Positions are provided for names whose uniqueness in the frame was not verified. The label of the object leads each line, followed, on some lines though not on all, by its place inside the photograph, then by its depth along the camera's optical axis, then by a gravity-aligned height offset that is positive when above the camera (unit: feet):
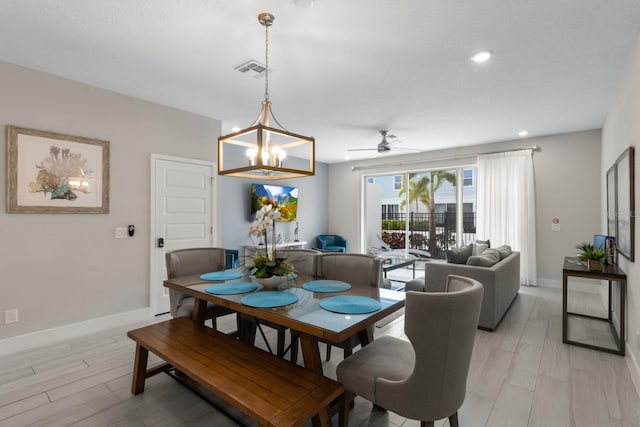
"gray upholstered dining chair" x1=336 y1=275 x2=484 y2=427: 4.34 -2.08
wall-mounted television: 20.47 +1.42
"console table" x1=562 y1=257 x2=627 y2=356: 9.13 -2.05
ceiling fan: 16.70 +4.46
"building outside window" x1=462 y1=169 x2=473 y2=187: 20.94 +2.80
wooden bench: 4.41 -2.63
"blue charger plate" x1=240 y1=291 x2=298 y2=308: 6.00 -1.63
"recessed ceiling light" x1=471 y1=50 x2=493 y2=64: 8.67 +4.60
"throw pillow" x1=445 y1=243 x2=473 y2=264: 12.82 -1.53
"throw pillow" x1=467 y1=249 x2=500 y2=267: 11.54 -1.57
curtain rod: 17.82 +4.07
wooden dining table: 4.97 -1.69
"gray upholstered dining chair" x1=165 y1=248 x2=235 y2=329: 8.99 -1.53
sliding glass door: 21.16 +0.60
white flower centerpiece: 7.13 -1.03
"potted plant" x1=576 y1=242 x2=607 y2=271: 9.81 -1.24
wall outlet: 9.40 -2.95
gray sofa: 10.97 -2.44
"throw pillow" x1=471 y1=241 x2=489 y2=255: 14.92 -1.43
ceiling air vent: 9.26 +4.61
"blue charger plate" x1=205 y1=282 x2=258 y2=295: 6.95 -1.62
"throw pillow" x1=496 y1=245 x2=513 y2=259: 13.73 -1.49
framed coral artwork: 9.51 +1.51
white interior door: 12.72 +0.36
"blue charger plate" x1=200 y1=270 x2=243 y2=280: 8.36 -1.57
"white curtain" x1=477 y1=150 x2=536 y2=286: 17.72 +0.84
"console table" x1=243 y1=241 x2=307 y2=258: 19.69 -1.81
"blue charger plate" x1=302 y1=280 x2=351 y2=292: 7.09 -1.59
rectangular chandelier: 6.90 +1.50
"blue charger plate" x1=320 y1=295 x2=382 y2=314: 5.60 -1.62
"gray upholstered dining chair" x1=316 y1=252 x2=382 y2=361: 7.98 -1.36
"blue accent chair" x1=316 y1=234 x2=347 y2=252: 24.69 -1.97
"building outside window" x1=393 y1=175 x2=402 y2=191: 24.41 +2.86
